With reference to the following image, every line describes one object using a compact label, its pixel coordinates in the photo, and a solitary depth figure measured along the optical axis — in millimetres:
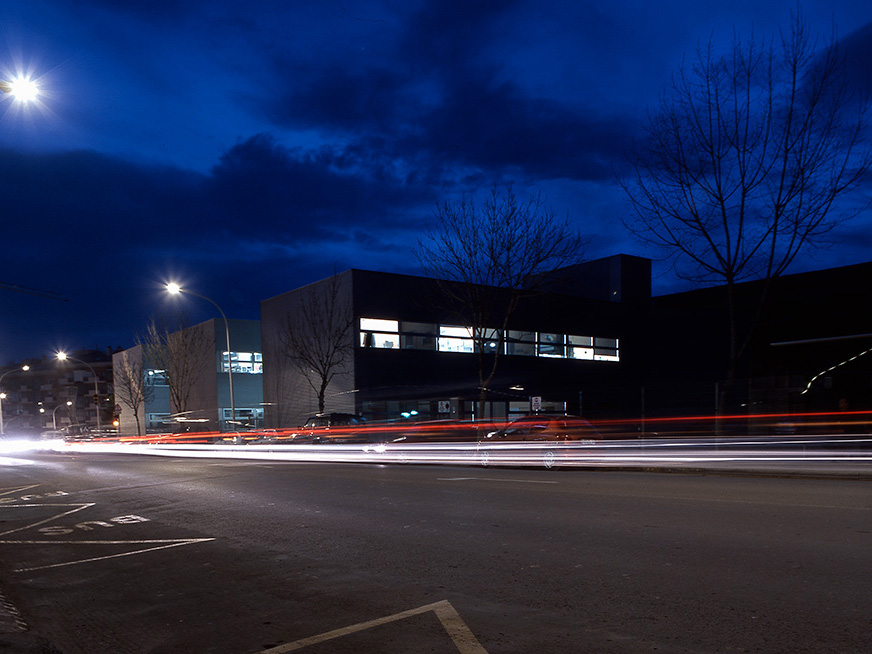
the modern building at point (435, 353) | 37188
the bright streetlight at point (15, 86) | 11016
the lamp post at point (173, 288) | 31177
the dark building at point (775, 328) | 45688
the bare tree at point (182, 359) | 53959
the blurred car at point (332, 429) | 30105
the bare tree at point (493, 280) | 29422
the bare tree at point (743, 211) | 20422
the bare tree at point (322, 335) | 37500
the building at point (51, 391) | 127562
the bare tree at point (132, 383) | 61750
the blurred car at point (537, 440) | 20781
